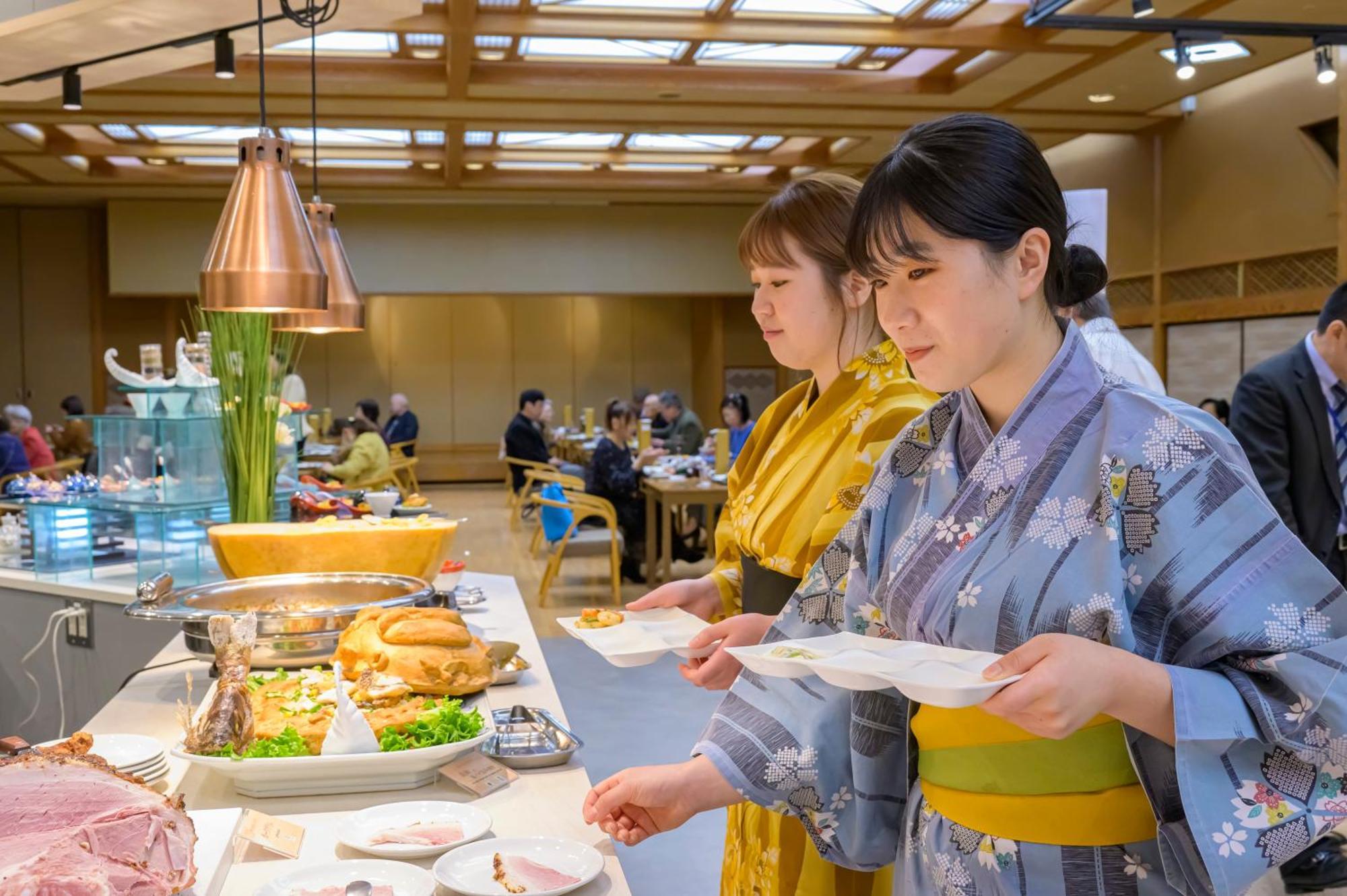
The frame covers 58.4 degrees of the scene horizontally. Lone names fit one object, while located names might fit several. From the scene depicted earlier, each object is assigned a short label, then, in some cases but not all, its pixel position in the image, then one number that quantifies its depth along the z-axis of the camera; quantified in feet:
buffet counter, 4.55
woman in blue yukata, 3.52
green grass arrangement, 10.77
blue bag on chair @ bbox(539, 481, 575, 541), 24.85
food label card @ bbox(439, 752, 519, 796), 5.31
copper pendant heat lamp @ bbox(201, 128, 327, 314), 7.63
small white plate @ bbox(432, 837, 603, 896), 4.15
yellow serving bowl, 8.63
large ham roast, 3.24
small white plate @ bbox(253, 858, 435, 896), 4.12
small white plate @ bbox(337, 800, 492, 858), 4.51
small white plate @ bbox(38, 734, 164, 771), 5.34
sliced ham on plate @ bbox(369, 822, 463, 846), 4.62
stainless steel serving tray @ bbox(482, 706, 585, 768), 5.70
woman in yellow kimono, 5.45
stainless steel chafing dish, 7.05
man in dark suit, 10.92
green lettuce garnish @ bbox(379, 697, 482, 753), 5.35
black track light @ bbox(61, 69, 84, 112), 14.47
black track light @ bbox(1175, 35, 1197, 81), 18.28
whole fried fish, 5.28
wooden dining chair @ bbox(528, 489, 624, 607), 24.13
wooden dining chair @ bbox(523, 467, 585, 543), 27.76
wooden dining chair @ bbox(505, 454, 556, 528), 34.06
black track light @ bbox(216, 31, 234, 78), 13.30
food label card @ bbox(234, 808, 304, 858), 4.52
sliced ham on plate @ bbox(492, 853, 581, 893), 4.17
